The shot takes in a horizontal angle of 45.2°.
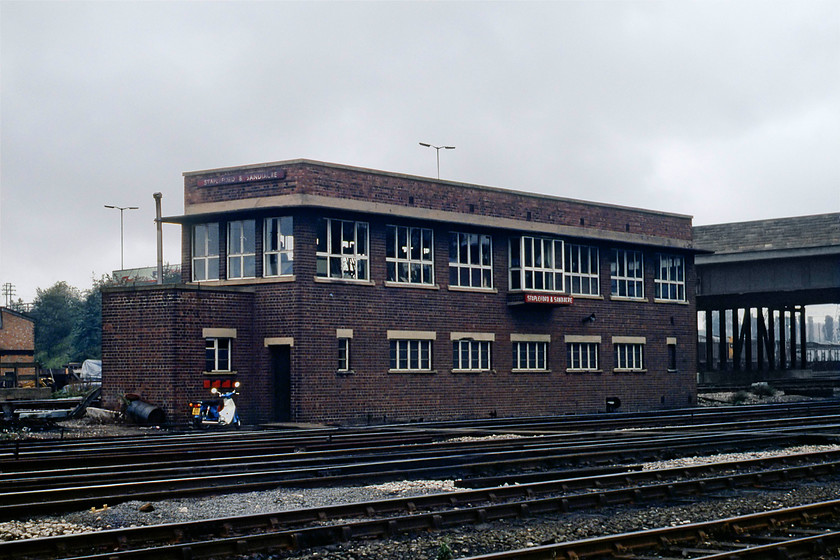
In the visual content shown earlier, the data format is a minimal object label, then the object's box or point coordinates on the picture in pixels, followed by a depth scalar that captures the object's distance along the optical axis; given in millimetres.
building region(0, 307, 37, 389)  67625
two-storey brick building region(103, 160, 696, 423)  27984
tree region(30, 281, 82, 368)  87188
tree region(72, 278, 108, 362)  85625
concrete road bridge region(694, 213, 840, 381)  43469
